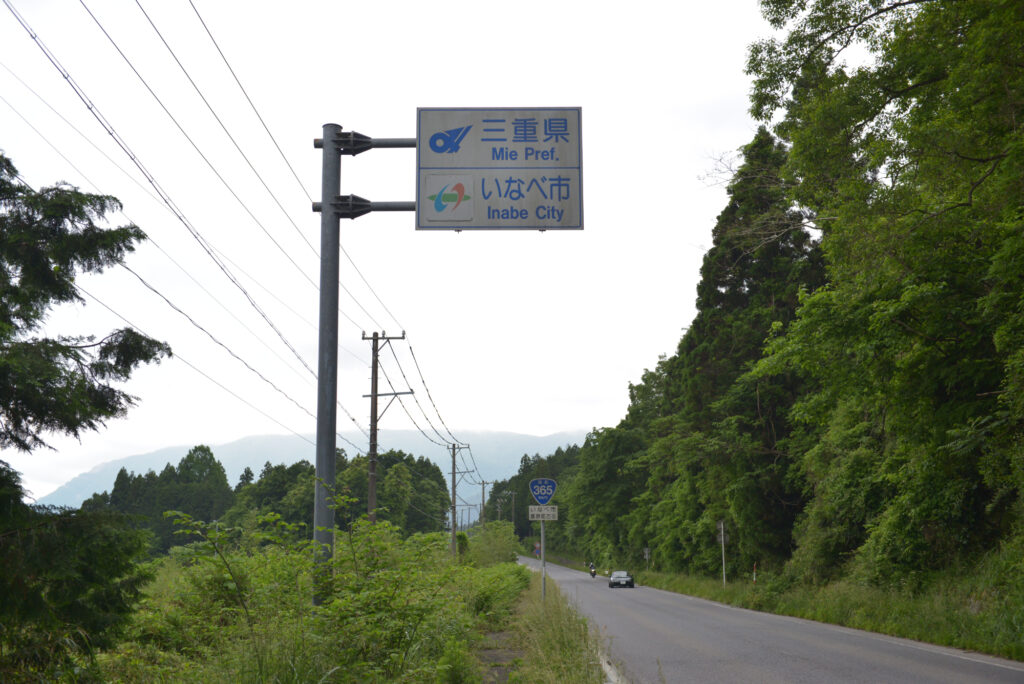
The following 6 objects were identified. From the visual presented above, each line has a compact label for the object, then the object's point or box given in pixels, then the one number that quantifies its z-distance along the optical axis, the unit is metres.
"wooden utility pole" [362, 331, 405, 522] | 30.17
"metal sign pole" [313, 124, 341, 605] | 7.33
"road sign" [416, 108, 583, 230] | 7.78
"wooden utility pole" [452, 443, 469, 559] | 53.91
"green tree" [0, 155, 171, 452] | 7.41
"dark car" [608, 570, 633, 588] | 47.34
